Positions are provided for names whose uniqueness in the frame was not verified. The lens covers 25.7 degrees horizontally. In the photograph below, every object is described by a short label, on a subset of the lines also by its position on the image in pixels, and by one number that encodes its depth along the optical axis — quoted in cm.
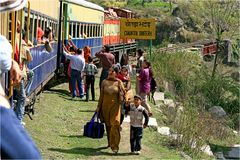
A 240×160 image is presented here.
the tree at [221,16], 2681
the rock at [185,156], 983
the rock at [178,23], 5852
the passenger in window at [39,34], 1066
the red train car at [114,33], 2850
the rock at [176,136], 1066
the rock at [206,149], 1092
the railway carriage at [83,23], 1706
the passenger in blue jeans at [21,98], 792
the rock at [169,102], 1608
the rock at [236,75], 3265
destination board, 1716
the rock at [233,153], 1419
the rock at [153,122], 1196
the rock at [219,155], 1358
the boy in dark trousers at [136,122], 870
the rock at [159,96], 1719
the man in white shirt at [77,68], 1376
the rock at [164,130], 1155
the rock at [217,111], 1886
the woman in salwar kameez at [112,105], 861
